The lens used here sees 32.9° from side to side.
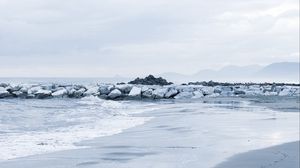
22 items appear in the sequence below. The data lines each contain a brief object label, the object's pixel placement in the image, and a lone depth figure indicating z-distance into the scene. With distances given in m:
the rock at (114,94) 36.65
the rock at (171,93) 37.38
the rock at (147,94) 37.12
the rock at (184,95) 37.59
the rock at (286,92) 39.13
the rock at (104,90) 38.47
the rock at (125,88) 38.41
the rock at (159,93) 37.00
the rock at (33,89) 39.16
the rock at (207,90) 39.22
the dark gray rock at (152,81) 51.56
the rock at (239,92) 40.72
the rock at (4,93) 38.06
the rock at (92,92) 38.92
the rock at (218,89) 40.44
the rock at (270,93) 39.92
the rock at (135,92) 37.12
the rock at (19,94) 38.63
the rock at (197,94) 37.52
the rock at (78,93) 38.91
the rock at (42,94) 37.88
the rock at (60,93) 38.88
